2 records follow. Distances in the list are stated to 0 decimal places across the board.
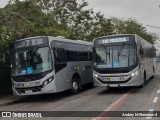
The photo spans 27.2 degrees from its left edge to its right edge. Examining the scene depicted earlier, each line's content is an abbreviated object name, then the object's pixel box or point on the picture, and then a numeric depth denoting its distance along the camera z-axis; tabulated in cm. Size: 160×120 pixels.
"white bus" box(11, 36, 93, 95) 1573
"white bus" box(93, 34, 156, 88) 1695
